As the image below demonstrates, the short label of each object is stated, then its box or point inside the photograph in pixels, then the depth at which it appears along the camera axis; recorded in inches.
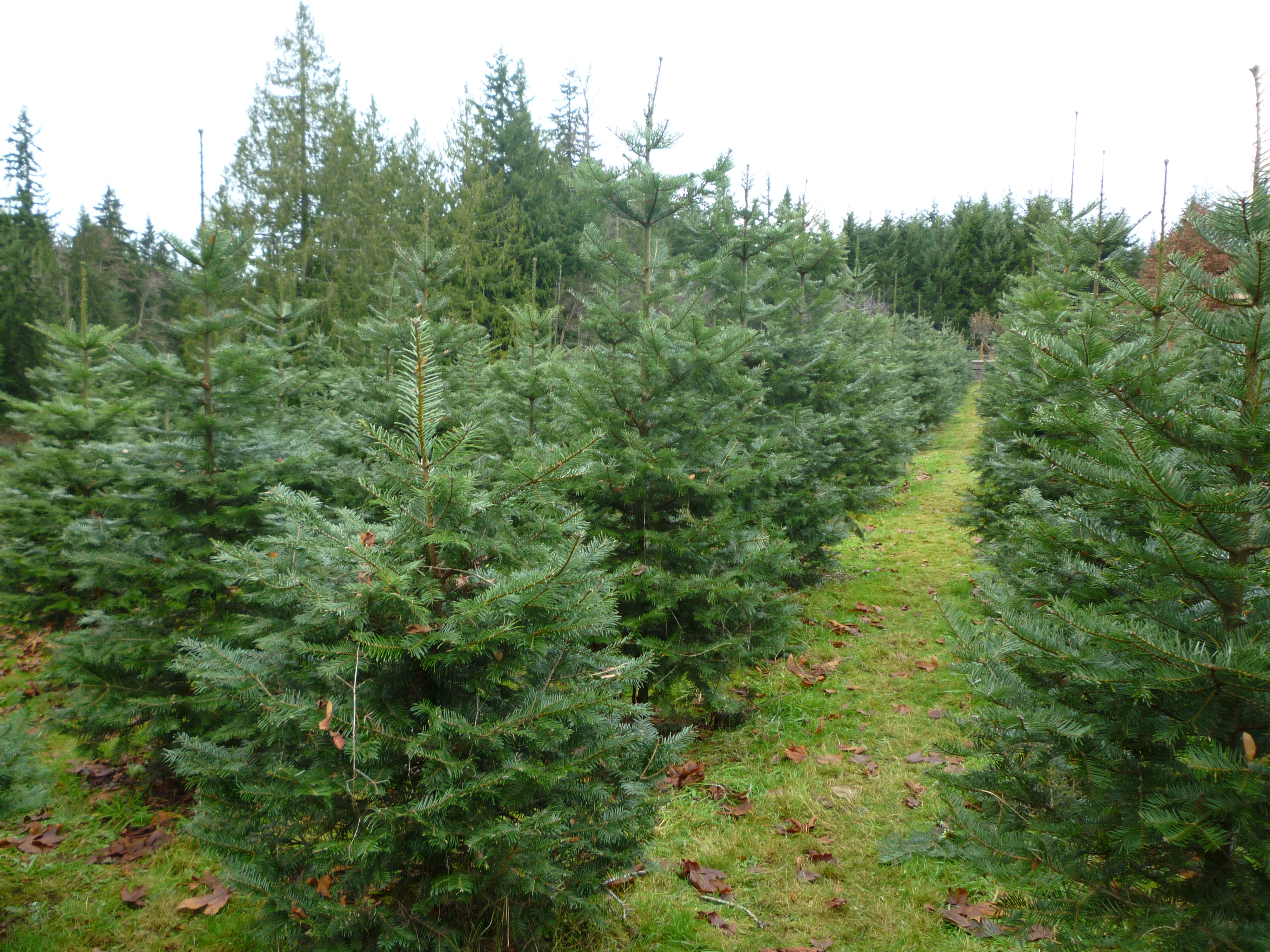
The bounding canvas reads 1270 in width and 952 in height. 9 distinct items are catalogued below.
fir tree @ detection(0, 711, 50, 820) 129.3
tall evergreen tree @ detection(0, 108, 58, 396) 977.5
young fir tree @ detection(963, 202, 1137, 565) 278.2
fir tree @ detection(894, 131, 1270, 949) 84.5
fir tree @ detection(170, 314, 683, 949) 105.6
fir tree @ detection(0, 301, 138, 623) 312.5
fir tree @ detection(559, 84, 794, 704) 203.8
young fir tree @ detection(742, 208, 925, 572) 328.2
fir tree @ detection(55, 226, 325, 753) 203.5
